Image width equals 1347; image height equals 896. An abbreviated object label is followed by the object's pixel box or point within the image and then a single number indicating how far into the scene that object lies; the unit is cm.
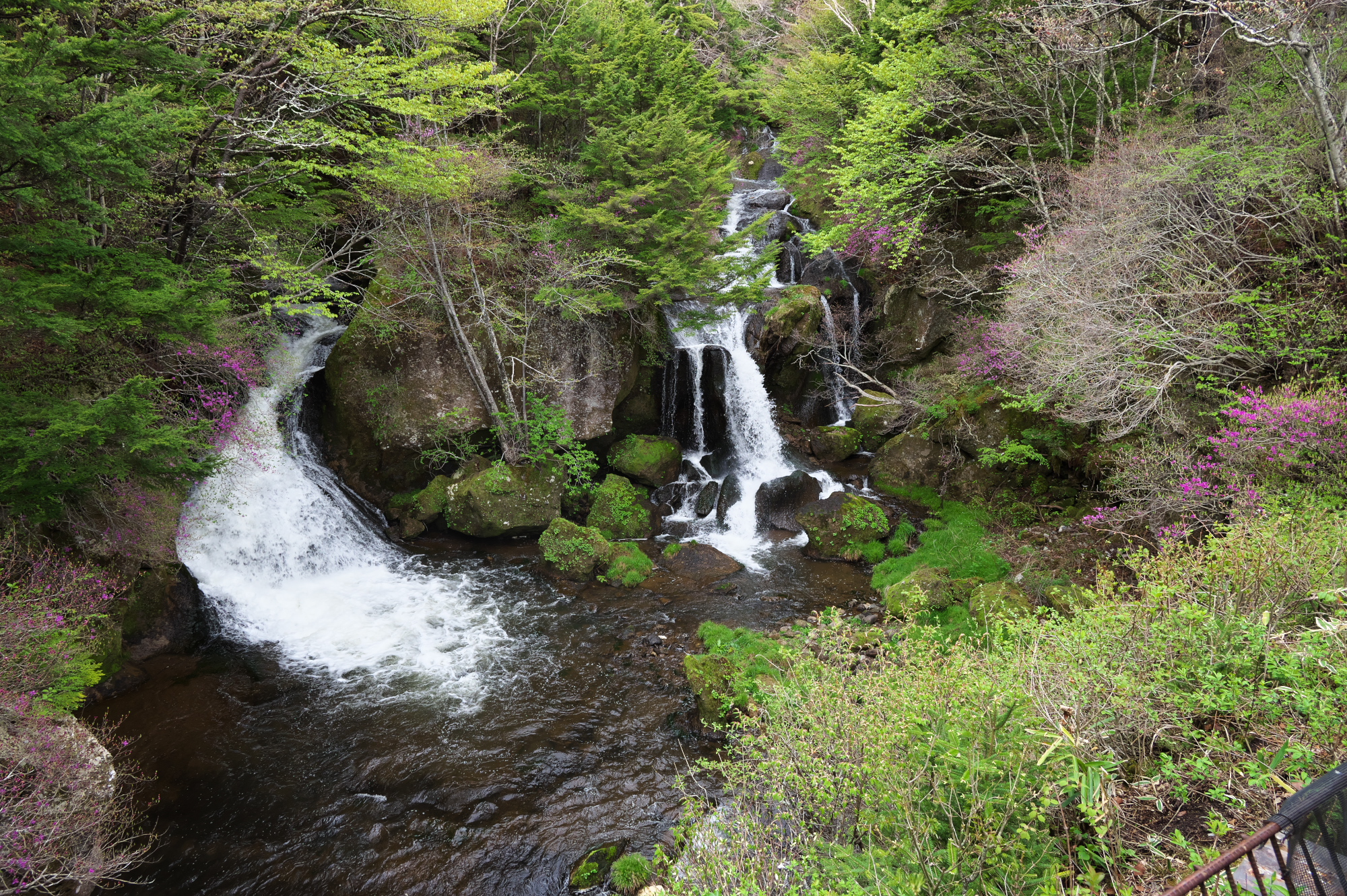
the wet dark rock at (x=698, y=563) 1177
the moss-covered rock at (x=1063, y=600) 760
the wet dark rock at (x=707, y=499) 1417
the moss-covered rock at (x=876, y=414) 1499
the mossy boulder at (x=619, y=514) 1329
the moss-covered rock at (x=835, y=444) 1523
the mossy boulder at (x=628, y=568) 1154
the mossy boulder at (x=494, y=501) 1286
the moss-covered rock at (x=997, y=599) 806
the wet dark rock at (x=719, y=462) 1548
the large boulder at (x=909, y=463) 1345
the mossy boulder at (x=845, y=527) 1208
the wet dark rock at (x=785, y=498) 1347
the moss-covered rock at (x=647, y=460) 1461
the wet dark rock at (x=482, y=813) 645
